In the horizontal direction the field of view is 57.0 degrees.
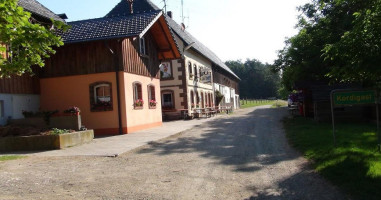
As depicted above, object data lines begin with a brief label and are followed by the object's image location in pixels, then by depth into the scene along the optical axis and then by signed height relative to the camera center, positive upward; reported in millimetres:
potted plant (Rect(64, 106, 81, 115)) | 13032 +33
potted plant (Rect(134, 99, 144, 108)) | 16662 +272
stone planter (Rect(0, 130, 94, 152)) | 11133 -925
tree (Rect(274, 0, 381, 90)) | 5723 +1633
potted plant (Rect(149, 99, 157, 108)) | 18755 +269
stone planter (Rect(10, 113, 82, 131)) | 12922 -335
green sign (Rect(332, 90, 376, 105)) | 8062 +29
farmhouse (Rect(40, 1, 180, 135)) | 15398 +1639
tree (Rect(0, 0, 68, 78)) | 4531 +1071
